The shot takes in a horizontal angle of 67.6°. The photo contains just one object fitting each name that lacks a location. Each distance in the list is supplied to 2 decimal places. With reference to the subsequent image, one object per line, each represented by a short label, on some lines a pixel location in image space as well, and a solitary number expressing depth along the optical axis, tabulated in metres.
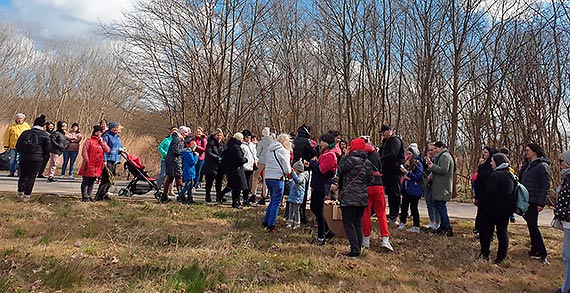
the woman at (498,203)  6.28
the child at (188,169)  9.74
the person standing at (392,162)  8.28
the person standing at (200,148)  10.88
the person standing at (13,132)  11.81
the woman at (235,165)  9.29
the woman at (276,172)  7.48
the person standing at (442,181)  8.06
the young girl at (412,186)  8.41
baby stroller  9.84
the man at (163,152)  10.48
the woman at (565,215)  5.29
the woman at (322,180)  7.00
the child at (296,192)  7.73
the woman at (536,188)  6.71
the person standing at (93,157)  8.75
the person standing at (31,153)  8.33
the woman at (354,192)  6.35
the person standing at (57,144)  11.23
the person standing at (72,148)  12.99
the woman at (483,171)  7.36
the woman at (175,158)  9.42
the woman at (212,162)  10.13
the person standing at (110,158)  9.40
